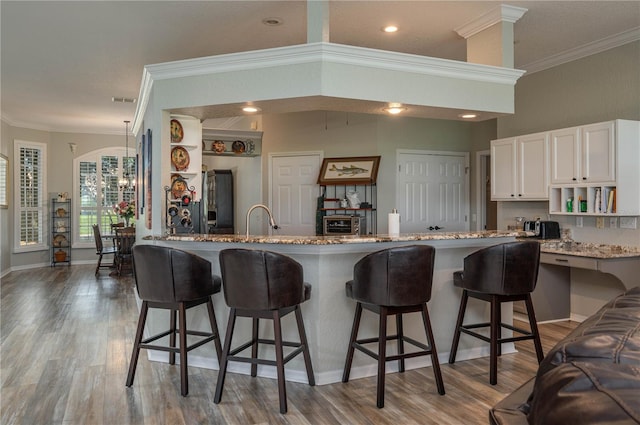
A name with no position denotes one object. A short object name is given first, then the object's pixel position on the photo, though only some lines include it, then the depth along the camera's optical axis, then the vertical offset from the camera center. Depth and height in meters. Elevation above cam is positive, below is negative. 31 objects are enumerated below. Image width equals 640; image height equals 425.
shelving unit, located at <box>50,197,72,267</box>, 9.48 -0.41
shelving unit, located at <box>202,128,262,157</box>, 6.39 +0.97
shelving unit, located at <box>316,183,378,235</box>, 6.34 +0.09
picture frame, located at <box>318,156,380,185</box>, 6.27 +0.55
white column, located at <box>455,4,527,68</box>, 3.81 +1.51
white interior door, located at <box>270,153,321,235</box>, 6.72 +0.28
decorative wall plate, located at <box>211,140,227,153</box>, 6.46 +0.90
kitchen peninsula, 3.21 -0.63
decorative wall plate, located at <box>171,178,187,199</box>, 4.03 +0.20
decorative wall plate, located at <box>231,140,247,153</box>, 6.67 +0.93
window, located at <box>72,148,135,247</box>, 9.80 +0.44
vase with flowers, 8.79 +0.01
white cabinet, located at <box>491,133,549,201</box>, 4.84 +0.47
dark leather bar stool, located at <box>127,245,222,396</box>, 3.03 -0.50
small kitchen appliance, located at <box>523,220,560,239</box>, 4.84 -0.20
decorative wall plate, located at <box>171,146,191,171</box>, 4.12 +0.47
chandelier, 10.03 +0.84
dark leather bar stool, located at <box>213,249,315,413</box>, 2.79 -0.49
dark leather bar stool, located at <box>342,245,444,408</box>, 2.87 -0.48
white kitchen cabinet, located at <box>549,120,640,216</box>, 4.09 +0.37
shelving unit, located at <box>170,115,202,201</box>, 4.15 +0.54
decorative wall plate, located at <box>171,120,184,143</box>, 4.04 +0.69
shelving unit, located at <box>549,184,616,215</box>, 4.16 +0.10
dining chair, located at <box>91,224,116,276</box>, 8.34 -0.67
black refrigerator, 8.09 +0.11
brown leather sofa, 0.72 -0.29
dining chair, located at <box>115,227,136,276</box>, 8.01 -0.56
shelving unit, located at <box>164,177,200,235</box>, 3.85 +0.04
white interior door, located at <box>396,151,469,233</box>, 6.51 +0.27
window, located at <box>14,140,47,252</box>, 8.82 +0.30
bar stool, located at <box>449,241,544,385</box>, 3.16 -0.47
